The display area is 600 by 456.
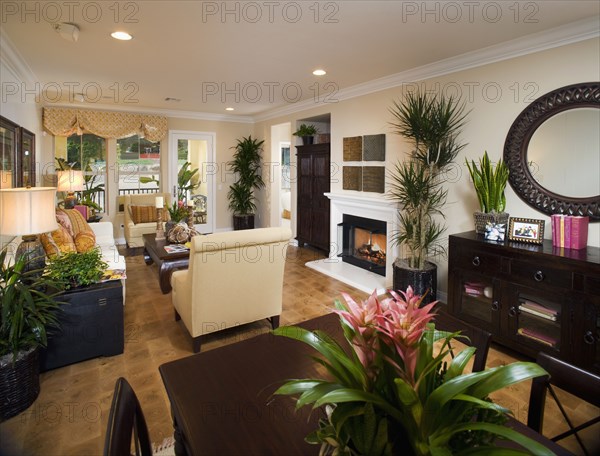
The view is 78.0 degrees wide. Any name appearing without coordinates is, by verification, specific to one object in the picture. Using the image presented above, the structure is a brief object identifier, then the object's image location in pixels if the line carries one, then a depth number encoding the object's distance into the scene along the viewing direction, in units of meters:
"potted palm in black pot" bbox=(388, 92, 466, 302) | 3.61
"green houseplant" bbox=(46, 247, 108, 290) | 2.62
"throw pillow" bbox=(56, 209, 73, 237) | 4.04
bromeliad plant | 0.69
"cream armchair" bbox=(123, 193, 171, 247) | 6.02
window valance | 6.00
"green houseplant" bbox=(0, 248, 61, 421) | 2.07
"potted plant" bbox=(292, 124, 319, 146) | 6.14
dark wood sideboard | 2.43
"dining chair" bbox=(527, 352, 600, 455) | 1.10
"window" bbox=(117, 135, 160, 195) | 6.77
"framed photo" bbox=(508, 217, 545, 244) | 2.88
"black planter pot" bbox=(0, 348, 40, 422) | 2.05
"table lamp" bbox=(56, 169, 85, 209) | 5.36
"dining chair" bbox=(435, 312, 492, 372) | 1.34
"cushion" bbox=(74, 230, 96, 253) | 3.82
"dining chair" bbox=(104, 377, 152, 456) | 0.82
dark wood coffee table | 3.97
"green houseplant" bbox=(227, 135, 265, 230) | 7.57
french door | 7.23
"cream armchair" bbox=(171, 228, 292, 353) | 2.63
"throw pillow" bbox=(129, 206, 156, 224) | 6.25
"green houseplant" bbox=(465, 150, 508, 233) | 3.17
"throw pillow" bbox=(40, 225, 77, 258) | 3.39
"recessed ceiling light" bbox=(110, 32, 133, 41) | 3.06
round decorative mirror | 2.79
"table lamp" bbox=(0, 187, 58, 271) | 2.39
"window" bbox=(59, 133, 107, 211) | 6.30
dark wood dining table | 0.94
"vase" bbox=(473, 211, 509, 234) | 3.14
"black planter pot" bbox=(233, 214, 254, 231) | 7.64
